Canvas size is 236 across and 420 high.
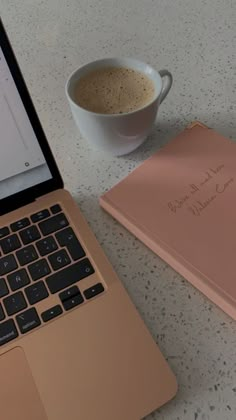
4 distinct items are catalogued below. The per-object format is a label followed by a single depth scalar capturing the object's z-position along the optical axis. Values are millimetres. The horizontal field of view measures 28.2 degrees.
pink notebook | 396
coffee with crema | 478
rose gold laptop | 340
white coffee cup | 458
